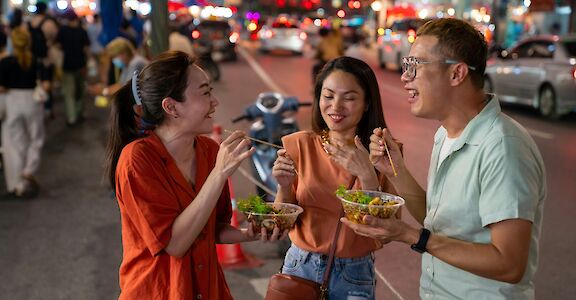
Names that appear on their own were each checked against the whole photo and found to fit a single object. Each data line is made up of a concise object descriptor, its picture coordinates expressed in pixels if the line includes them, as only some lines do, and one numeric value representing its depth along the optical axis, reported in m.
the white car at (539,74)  14.48
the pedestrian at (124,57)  9.32
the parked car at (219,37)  28.67
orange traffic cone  6.29
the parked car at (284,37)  34.84
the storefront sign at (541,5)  24.28
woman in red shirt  2.70
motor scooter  7.45
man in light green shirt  2.25
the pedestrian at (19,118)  8.84
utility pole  8.98
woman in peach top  3.13
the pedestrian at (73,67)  14.19
